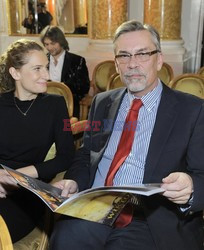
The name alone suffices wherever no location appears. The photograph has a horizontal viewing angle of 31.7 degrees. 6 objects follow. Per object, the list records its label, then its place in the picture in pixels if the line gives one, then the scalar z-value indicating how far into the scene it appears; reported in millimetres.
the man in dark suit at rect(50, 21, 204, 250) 1387
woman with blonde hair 1765
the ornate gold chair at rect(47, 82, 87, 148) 2605
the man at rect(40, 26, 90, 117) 3867
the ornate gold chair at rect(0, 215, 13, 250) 967
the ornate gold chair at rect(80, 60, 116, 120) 4352
